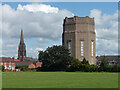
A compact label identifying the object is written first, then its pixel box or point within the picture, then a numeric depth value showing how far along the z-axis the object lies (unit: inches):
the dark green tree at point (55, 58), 3186.5
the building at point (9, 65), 5005.4
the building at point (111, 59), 6968.5
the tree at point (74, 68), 2750.5
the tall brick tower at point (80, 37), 4792.8
